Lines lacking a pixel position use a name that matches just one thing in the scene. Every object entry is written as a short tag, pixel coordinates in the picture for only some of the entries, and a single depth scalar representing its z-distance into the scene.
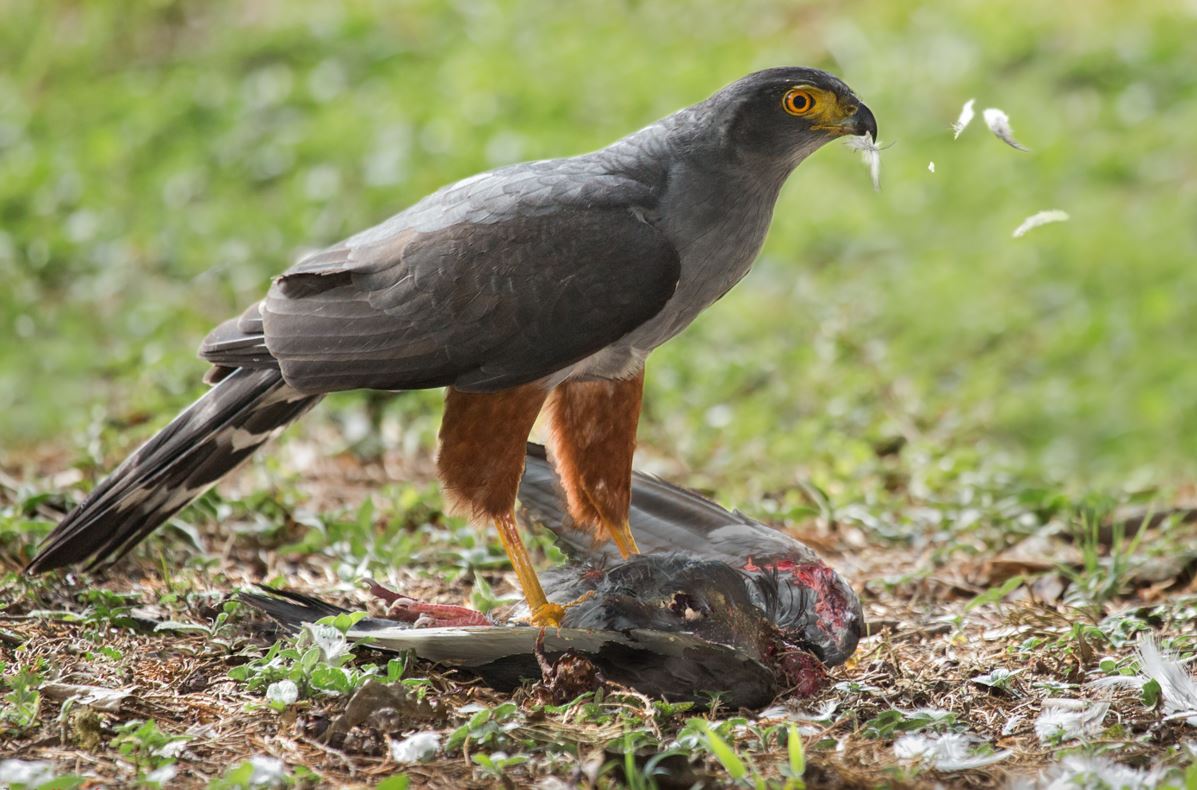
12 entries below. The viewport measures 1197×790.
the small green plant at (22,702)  7.34
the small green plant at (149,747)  6.93
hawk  8.99
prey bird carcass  8.00
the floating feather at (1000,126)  9.36
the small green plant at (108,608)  8.95
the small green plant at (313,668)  7.59
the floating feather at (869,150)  9.34
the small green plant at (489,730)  7.09
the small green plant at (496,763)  6.77
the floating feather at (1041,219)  9.47
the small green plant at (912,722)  7.64
